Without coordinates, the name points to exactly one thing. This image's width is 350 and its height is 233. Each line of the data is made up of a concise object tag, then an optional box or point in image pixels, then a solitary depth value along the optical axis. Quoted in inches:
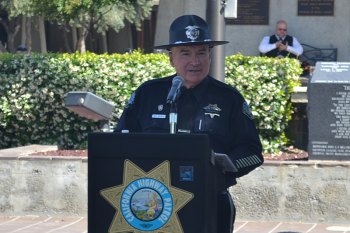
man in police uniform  252.8
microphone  241.8
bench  783.1
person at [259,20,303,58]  753.2
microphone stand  240.1
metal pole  473.6
